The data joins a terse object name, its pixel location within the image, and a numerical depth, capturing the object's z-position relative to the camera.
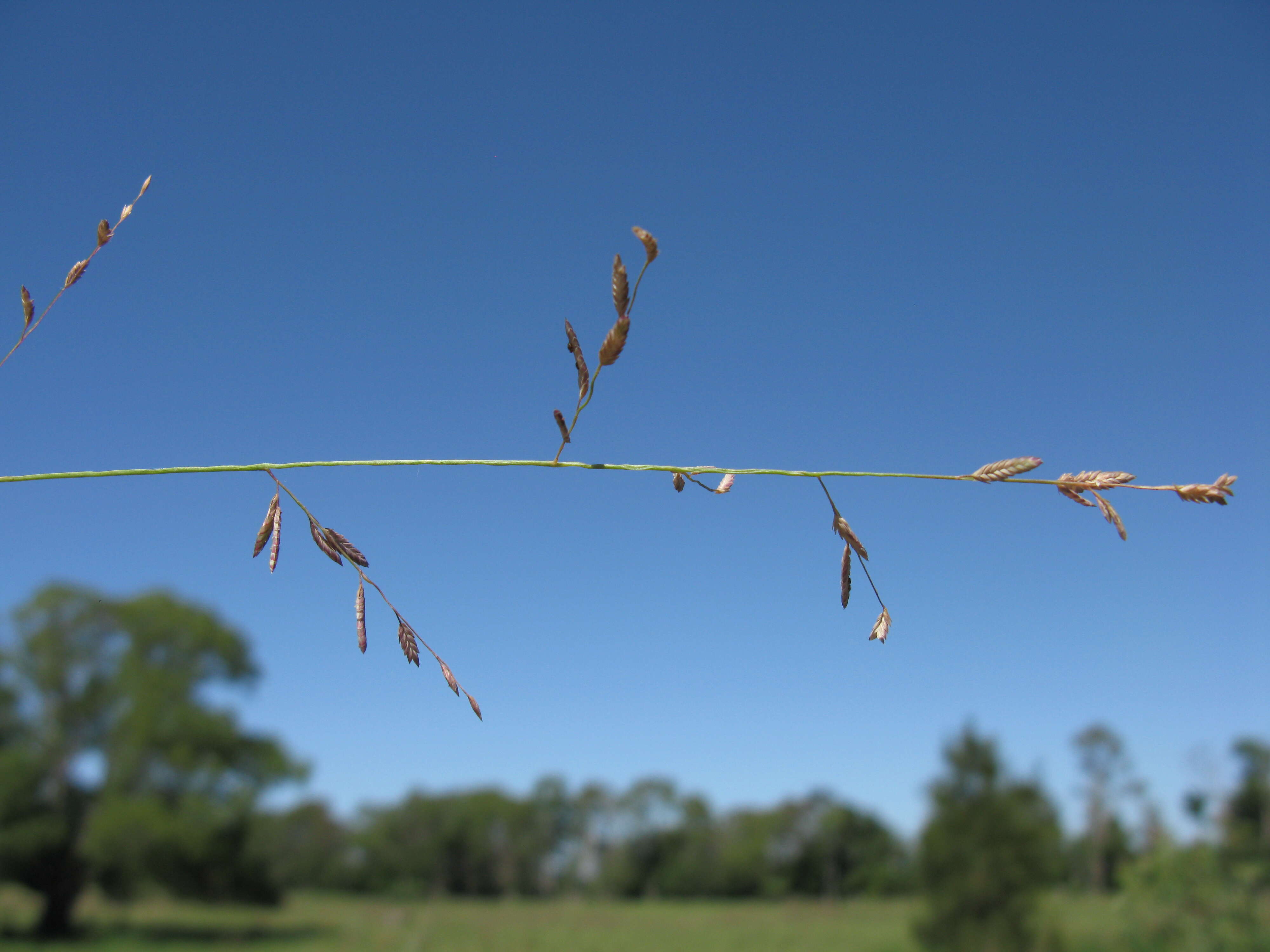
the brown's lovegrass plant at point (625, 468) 0.35
